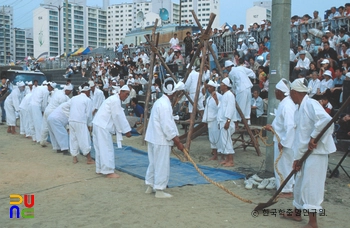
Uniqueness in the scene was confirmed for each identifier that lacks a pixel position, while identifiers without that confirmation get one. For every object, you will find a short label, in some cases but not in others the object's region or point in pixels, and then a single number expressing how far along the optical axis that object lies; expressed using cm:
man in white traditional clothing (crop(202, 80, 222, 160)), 965
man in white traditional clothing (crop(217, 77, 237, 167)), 887
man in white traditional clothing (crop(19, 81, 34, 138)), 1355
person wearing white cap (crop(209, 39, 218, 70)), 1678
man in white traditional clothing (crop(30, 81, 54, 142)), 1255
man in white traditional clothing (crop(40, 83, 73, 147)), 1121
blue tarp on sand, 746
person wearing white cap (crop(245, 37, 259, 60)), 1634
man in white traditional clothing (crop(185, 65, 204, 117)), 1237
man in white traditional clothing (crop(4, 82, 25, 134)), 1506
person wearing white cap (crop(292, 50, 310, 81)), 1321
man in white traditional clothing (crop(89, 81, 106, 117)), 1405
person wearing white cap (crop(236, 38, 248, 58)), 1683
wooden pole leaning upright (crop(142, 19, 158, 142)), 1169
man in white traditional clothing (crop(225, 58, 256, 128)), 1127
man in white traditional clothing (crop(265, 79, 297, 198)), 617
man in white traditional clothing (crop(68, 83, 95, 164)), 921
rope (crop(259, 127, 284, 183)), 606
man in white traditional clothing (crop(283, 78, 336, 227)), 464
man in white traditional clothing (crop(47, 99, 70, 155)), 1048
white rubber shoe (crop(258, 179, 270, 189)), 692
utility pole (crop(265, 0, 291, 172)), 731
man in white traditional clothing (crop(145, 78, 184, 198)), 636
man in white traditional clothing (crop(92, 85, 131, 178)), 793
